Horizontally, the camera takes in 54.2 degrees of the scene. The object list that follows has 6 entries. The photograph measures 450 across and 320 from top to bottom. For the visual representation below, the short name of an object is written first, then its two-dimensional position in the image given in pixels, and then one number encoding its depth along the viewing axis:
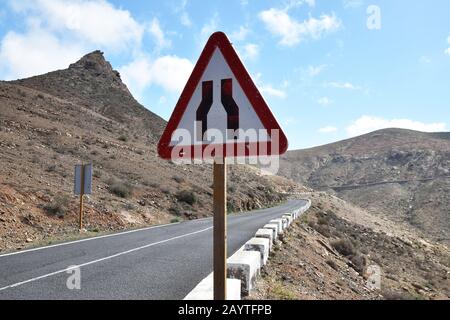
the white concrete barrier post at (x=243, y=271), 6.38
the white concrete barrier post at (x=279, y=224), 14.26
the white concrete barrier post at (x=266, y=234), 10.87
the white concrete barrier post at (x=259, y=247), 8.81
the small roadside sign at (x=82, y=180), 17.44
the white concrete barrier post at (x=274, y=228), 12.80
